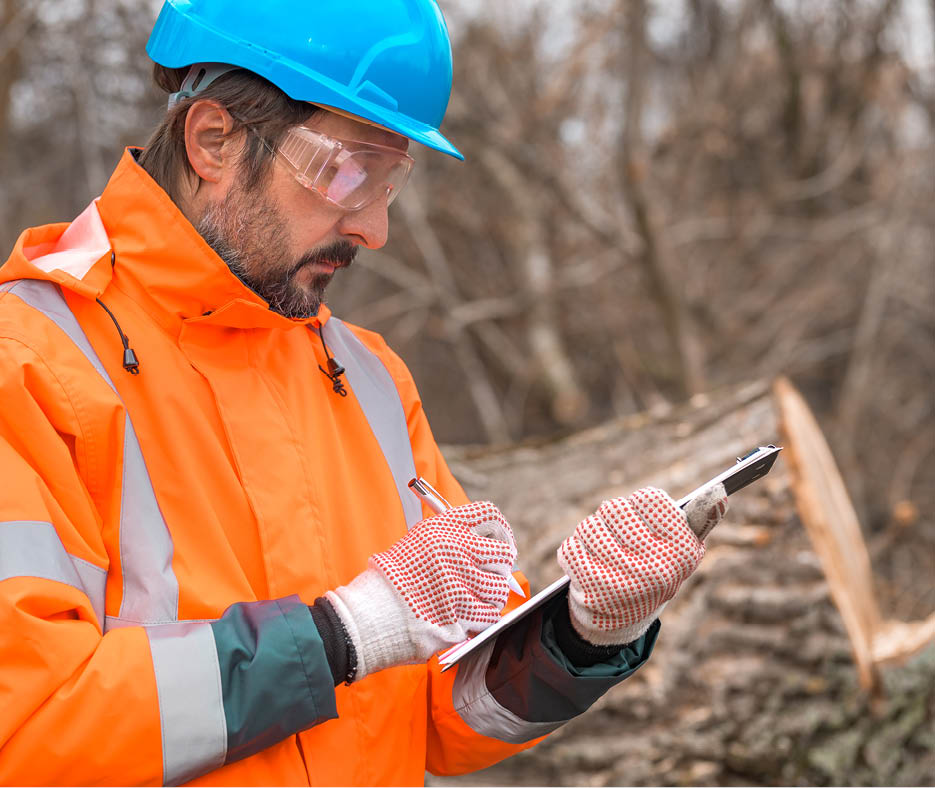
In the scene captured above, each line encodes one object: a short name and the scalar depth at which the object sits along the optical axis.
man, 1.30
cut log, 2.96
